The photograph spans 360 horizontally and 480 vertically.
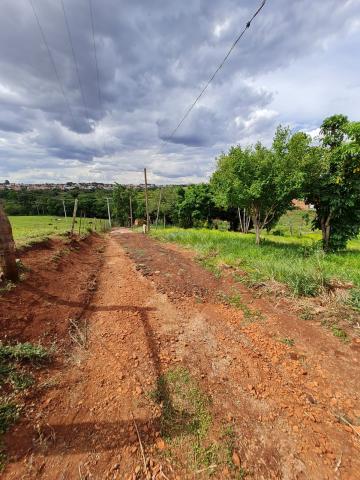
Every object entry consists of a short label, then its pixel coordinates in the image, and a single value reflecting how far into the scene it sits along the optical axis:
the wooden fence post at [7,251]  4.50
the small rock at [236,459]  1.96
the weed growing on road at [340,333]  3.70
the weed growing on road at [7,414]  2.17
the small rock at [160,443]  2.08
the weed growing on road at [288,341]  3.62
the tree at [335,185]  9.77
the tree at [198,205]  34.00
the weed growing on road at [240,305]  4.48
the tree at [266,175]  10.31
